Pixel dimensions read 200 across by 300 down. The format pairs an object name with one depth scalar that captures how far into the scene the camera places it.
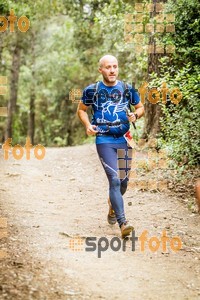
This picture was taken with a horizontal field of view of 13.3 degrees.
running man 11.74
